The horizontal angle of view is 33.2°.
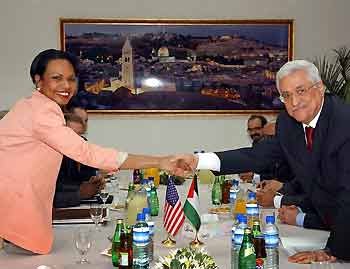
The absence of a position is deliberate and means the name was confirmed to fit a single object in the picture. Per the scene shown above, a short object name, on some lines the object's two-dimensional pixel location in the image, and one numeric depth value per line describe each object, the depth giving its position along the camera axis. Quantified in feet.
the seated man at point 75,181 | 11.49
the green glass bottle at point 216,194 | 11.97
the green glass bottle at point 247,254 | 6.35
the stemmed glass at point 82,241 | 7.36
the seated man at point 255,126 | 18.11
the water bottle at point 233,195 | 10.87
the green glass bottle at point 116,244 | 7.18
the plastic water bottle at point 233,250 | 6.89
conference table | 7.39
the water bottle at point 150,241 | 7.32
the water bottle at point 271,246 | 6.83
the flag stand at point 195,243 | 8.23
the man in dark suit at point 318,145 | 7.38
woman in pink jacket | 7.72
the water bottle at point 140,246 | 6.54
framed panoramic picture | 20.35
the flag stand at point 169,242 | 8.34
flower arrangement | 5.81
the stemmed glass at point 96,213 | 8.91
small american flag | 8.57
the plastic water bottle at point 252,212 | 7.73
